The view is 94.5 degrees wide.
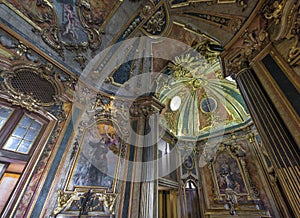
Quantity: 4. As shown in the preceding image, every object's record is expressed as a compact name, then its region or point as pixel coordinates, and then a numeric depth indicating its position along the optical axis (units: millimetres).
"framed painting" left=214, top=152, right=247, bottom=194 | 6232
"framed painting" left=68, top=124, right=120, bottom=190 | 3094
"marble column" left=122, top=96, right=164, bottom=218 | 2951
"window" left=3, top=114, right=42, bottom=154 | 2566
